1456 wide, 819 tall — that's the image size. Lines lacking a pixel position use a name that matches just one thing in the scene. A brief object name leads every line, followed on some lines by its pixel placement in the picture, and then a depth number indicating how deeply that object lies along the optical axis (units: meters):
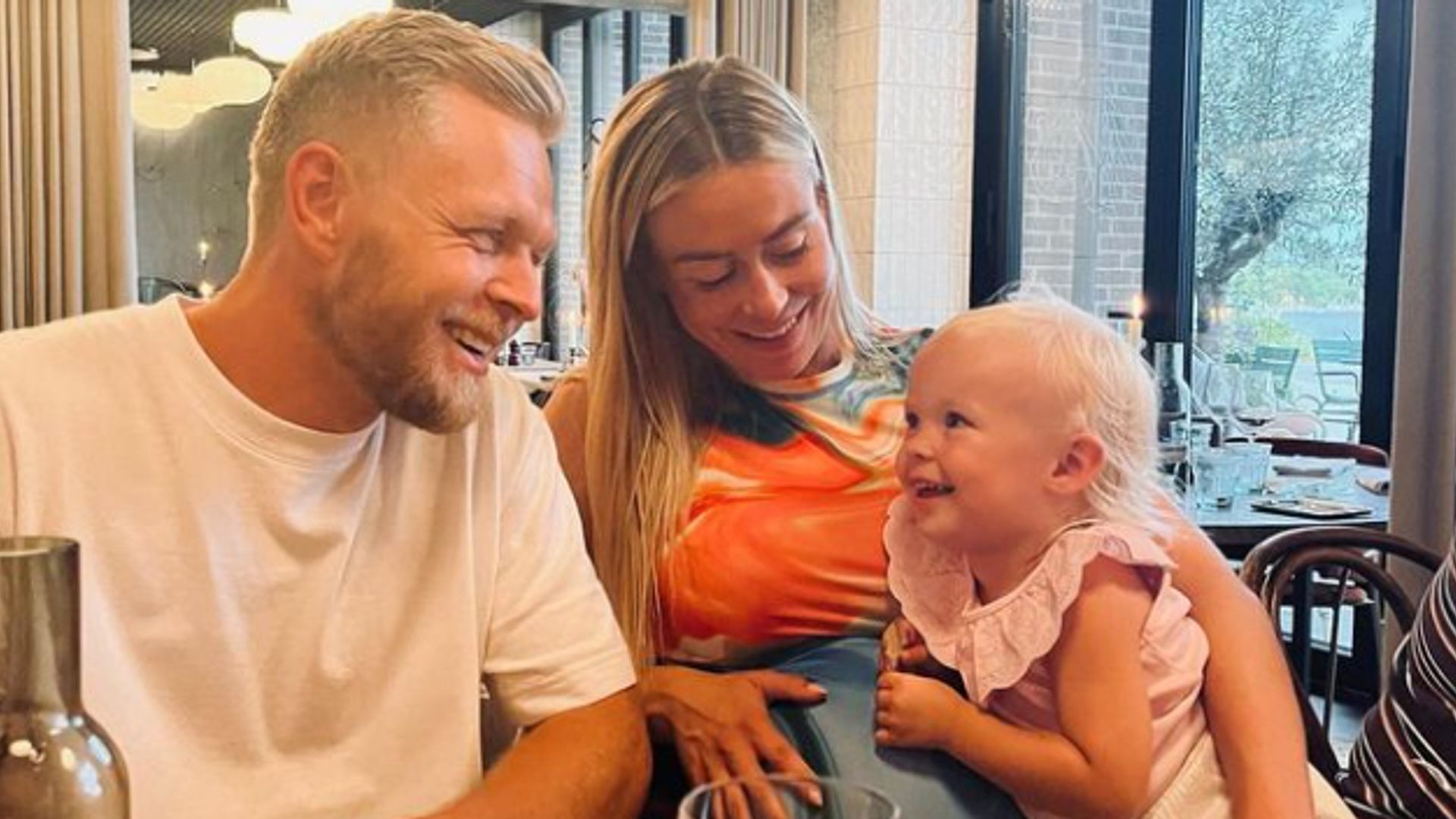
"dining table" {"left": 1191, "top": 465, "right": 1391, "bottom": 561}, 2.75
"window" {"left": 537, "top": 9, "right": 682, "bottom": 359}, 6.43
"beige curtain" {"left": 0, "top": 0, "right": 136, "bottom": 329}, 4.96
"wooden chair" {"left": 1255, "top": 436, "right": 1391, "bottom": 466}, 3.96
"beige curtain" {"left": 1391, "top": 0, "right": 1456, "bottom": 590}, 3.14
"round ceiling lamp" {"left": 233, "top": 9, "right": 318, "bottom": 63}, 5.30
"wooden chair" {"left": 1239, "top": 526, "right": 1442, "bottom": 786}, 2.03
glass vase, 0.62
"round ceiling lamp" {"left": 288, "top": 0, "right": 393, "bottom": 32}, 5.16
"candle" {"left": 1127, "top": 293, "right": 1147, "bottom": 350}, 2.80
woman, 1.46
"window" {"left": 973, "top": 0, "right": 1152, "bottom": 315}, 5.19
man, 1.12
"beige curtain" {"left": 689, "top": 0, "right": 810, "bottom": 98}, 5.64
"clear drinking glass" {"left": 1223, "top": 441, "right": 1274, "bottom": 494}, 3.12
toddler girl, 1.22
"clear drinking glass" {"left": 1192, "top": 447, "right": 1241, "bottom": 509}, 3.05
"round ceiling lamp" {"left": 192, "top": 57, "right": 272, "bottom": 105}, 6.04
